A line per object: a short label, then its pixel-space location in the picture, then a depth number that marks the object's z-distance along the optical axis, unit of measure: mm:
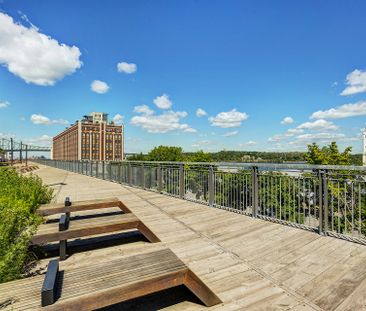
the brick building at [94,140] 116625
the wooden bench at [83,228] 3396
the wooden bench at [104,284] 1743
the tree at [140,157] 53862
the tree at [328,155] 25953
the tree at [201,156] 37116
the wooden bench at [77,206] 4748
